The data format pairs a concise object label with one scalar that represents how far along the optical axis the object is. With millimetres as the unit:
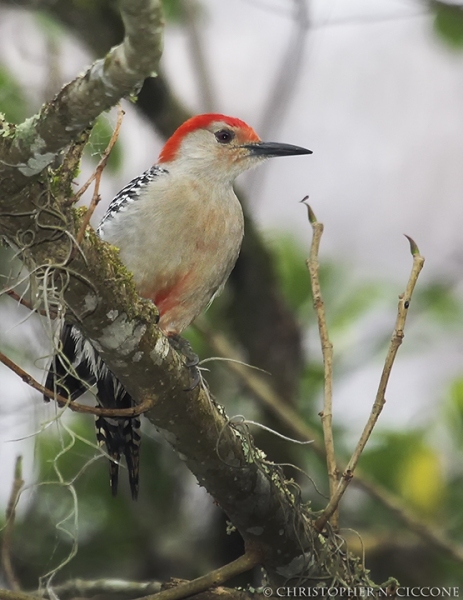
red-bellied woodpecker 6977
